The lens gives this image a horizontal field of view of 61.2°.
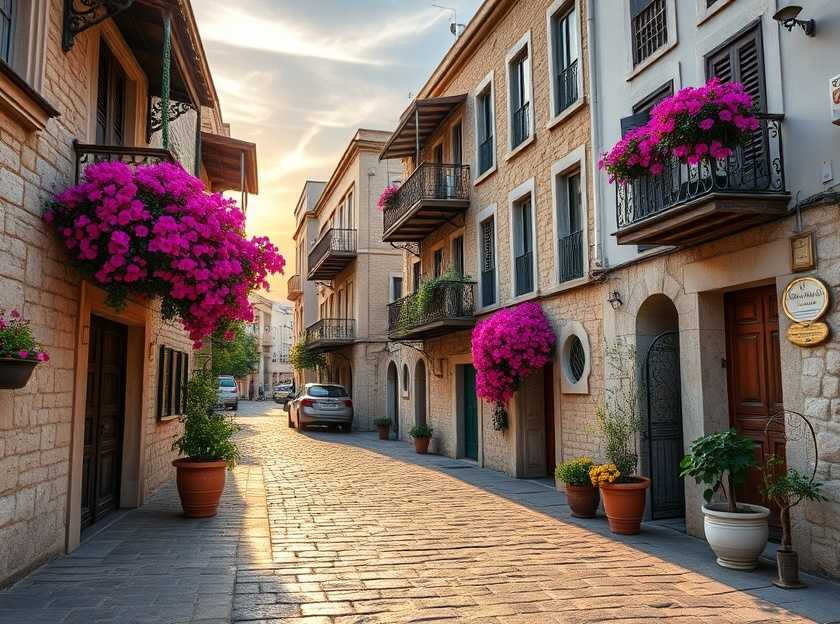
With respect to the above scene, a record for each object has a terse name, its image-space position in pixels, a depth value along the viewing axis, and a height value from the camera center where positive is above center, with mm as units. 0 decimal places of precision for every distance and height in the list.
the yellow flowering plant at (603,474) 8164 -992
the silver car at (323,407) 23953 -569
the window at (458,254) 16812 +3210
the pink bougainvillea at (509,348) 11719 +680
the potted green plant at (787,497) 5852 -921
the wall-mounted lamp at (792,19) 6266 +3310
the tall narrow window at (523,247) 13195 +2719
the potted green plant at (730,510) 6297 -1121
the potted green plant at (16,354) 4844 +261
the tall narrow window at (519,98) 13523 +5616
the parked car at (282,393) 52456 -201
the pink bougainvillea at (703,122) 6566 +2495
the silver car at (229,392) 40656 -74
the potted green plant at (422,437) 17617 -1177
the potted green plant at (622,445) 7992 -683
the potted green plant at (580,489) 8938 -1255
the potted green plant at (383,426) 22016 -1136
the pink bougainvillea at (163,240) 6383 +1405
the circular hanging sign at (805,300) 6230 +788
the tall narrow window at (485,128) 15203 +5681
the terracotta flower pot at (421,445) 17656 -1374
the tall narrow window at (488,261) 14766 +2728
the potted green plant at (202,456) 8578 -798
